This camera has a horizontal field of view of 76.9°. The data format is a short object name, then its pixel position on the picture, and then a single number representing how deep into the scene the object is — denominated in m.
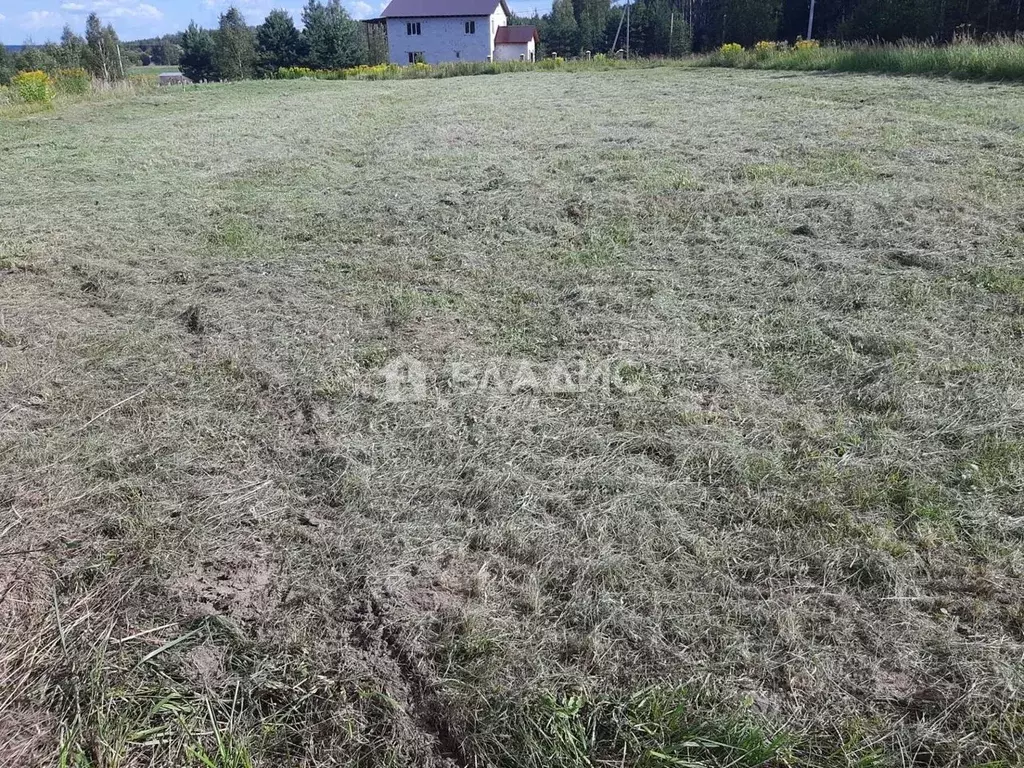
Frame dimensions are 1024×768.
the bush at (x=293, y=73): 20.55
